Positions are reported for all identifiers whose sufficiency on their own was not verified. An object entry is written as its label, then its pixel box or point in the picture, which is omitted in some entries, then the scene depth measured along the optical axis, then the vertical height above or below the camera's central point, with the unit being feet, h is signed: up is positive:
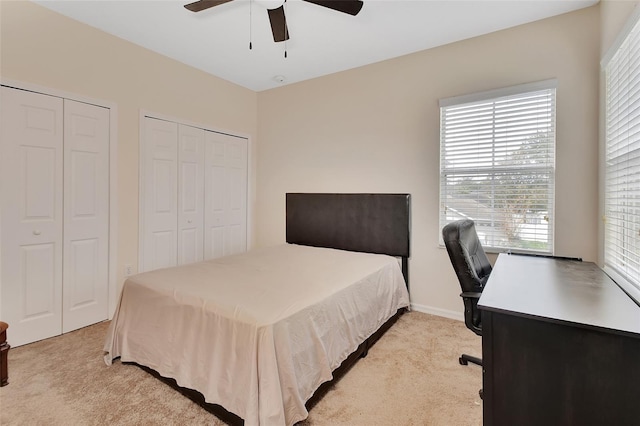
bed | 4.87 -2.20
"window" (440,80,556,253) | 8.66 +1.40
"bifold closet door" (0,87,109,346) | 7.86 -0.19
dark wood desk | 3.42 -1.75
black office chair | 6.19 -1.14
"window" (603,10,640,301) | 5.35 +0.99
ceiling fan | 6.70 +4.49
